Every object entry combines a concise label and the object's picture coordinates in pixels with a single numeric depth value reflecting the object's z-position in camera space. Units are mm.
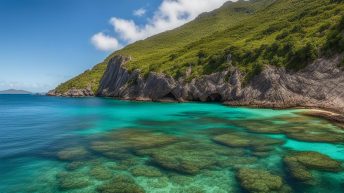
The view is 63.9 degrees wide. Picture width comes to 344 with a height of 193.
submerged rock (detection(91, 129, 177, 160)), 26491
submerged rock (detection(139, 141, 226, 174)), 22062
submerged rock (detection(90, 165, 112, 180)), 19594
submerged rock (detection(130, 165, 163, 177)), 20219
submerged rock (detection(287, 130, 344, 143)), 30569
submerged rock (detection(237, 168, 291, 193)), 17141
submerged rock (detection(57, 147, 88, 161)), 24969
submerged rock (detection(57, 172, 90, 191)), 18000
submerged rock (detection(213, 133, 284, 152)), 27938
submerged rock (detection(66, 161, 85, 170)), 21905
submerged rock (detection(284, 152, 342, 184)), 19531
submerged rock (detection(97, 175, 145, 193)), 17156
